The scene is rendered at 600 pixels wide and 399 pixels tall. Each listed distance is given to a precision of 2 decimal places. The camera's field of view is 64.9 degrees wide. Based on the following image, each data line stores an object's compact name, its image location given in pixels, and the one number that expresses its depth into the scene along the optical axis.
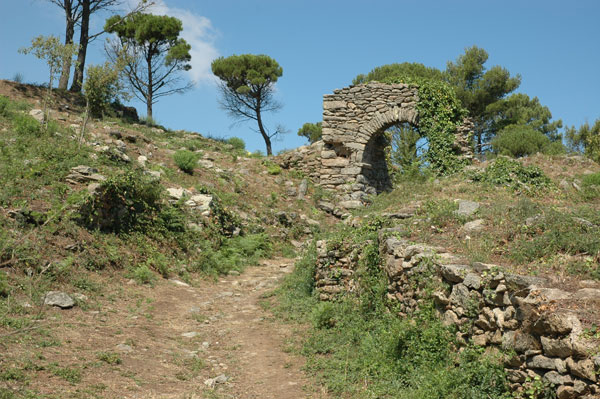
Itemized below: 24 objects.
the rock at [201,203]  11.88
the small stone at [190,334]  6.73
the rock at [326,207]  15.77
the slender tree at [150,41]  25.64
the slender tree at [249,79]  27.42
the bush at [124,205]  9.19
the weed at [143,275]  8.54
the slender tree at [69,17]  21.17
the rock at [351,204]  15.70
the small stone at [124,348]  5.70
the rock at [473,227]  6.34
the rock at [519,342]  3.78
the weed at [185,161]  14.07
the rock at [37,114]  13.03
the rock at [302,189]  16.16
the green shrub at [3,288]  6.19
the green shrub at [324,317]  6.70
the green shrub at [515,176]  9.63
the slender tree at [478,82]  24.09
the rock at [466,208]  7.10
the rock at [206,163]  15.71
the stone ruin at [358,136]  15.36
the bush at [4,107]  13.18
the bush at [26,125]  11.67
